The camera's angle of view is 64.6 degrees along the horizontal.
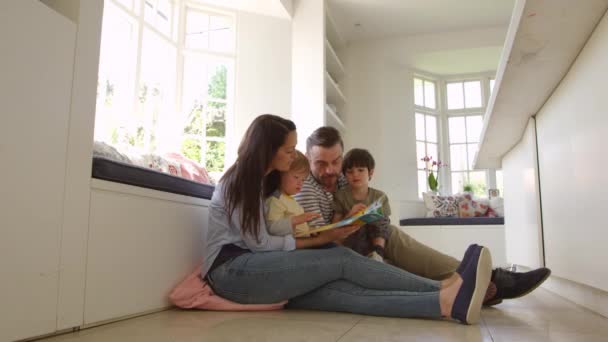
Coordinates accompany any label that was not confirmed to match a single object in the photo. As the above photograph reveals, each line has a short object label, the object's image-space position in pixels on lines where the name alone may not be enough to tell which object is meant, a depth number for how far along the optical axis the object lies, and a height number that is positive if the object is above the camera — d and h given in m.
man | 1.98 +0.02
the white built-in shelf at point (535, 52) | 1.25 +0.49
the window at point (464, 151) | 6.45 +0.79
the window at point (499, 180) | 6.31 +0.38
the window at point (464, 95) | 6.61 +1.59
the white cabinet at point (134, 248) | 1.31 -0.13
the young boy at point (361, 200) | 2.08 +0.04
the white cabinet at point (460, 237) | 5.14 -0.31
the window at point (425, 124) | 6.46 +1.17
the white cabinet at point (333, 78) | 5.32 +1.66
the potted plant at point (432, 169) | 6.21 +0.54
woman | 1.47 -0.18
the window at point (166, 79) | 3.70 +1.15
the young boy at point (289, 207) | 1.69 +0.00
